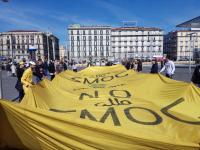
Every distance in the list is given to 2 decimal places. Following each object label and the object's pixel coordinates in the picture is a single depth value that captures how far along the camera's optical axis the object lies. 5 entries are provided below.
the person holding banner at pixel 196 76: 5.60
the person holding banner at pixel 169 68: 7.38
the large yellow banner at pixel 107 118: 2.06
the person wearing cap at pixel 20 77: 5.64
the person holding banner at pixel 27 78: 5.24
